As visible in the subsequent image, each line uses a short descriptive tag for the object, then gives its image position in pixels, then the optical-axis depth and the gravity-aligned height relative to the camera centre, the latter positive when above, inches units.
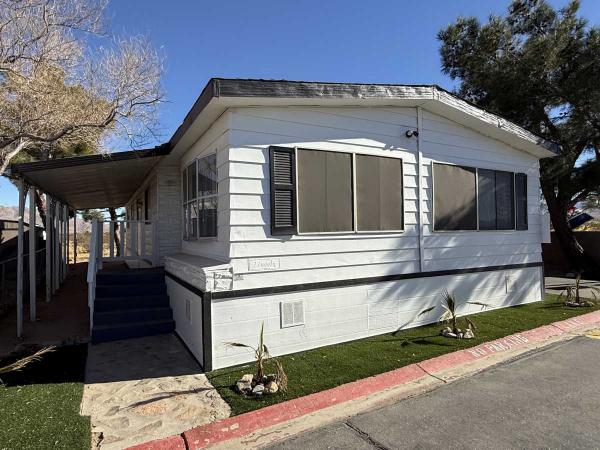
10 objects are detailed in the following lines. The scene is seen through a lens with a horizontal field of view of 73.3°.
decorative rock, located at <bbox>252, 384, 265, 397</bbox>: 159.0 -64.0
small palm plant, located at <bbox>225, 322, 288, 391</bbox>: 162.4 -60.6
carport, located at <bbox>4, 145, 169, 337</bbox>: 264.8 +41.3
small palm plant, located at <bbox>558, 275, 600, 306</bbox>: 319.9 -62.9
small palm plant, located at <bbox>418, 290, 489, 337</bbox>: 235.9 -59.2
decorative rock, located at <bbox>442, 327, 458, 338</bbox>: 235.7 -63.5
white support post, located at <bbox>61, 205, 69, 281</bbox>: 535.1 -13.1
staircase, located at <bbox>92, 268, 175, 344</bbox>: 241.3 -48.7
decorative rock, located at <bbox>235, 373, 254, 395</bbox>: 161.9 -63.7
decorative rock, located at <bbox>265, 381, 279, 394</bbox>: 159.0 -63.3
